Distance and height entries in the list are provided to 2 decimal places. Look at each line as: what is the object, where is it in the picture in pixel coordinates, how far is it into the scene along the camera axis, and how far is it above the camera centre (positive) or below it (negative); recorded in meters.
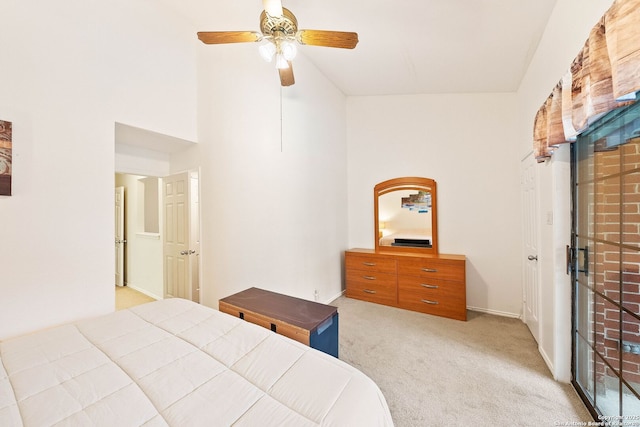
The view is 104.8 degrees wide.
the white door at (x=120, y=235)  4.36 -0.36
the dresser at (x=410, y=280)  3.10 -0.92
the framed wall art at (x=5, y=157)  1.51 +0.37
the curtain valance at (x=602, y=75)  0.89 +0.62
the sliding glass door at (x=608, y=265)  1.27 -0.31
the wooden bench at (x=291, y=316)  1.66 -0.74
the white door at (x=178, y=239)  2.74 -0.29
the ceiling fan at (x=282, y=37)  1.60 +1.22
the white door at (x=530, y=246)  2.50 -0.37
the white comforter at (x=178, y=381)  0.81 -0.66
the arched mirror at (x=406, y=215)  3.64 -0.02
